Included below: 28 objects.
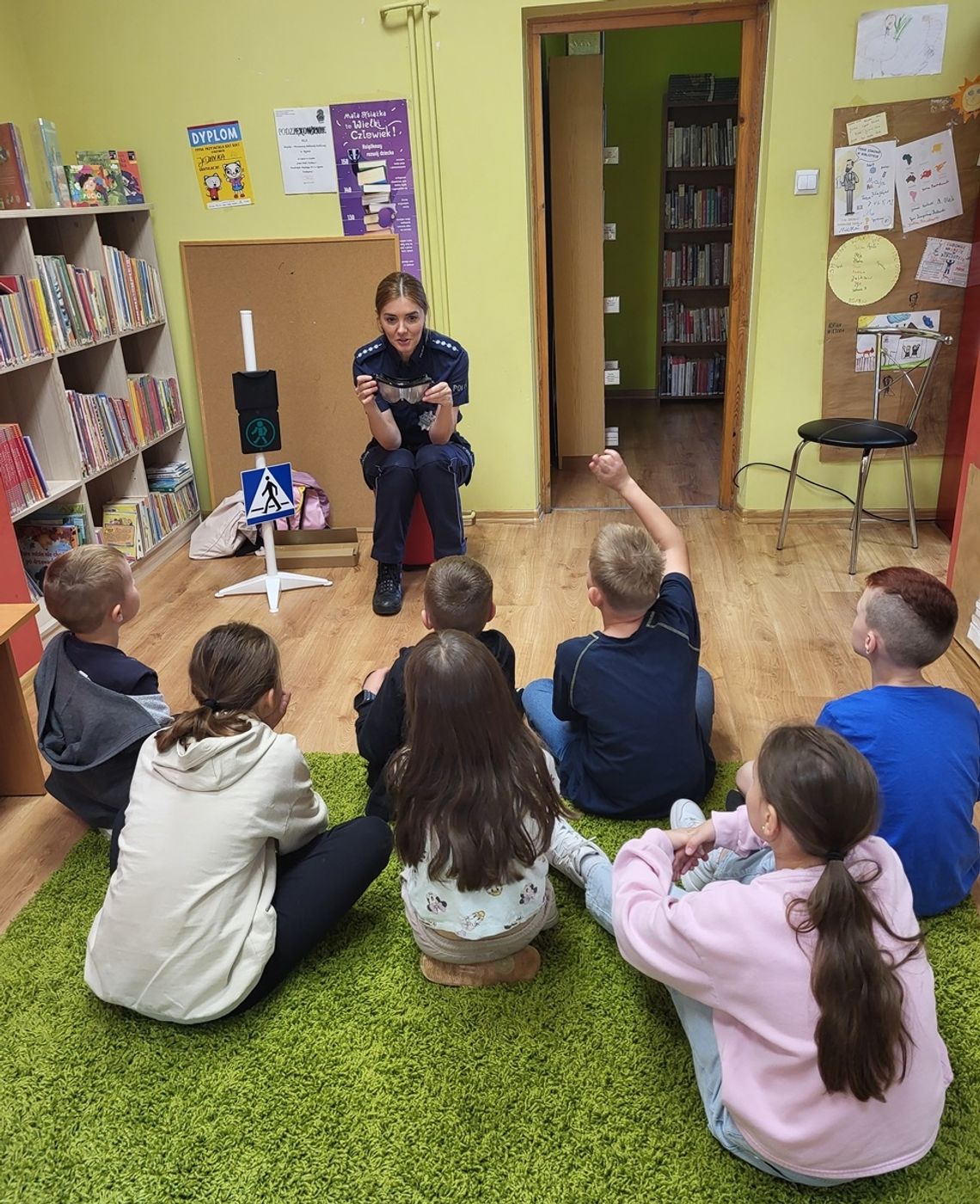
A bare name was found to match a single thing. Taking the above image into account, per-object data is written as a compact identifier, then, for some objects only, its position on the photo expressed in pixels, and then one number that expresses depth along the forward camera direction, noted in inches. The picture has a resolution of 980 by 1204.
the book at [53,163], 135.2
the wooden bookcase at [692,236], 237.6
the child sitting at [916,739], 67.6
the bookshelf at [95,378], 124.6
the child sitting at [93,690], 79.8
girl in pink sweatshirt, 47.1
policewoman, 134.8
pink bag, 159.5
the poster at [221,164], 148.6
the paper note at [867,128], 135.8
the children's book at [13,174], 121.7
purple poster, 144.6
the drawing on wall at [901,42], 131.2
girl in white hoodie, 62.6
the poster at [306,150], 145.7
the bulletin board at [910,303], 135.0
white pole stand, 137.5
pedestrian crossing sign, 131.0
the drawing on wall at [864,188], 137.6
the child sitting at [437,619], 78.0
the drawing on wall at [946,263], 140.0
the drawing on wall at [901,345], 144.3
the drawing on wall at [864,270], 141.8
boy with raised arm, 78.3
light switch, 139.7
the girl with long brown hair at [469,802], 60.5
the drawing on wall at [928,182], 136.0
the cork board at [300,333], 152.6
